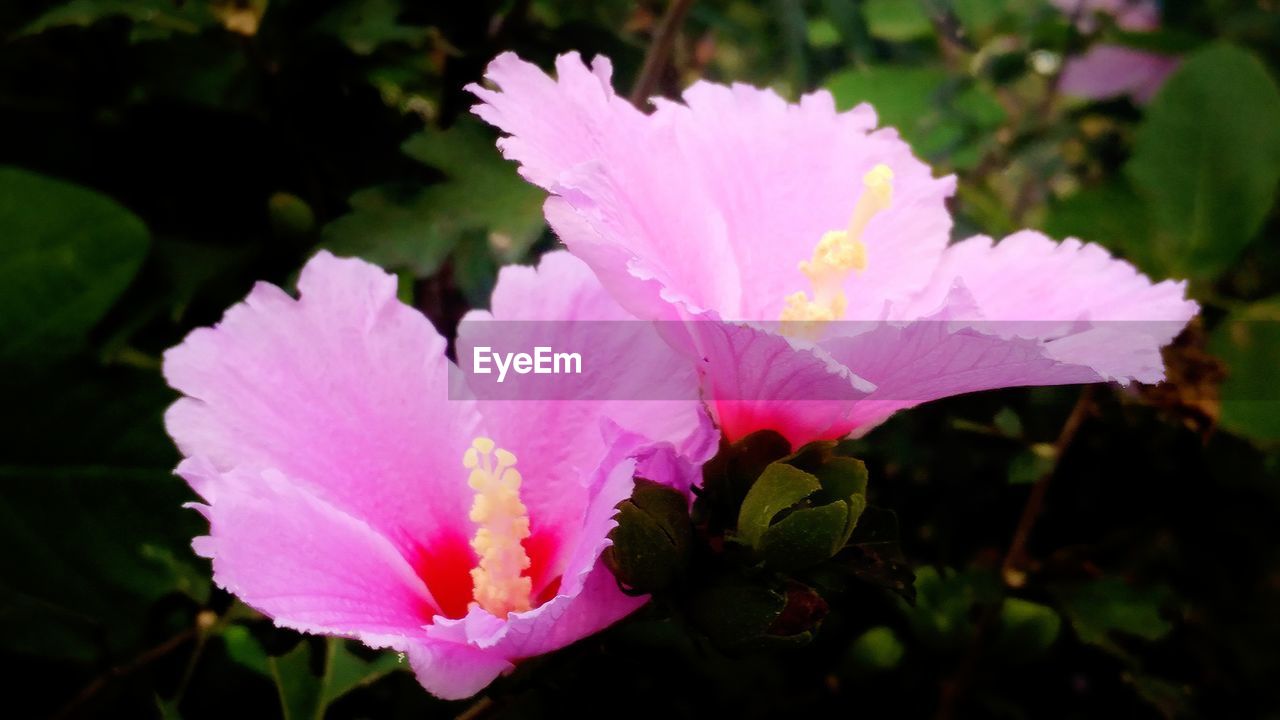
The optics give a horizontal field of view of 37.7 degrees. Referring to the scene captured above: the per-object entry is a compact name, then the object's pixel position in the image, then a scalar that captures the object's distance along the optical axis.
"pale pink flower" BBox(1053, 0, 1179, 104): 0.64
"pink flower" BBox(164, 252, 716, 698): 0.24
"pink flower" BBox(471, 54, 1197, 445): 0.25
